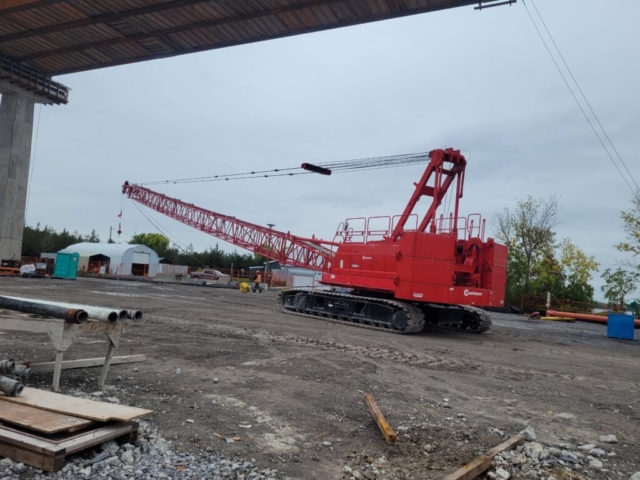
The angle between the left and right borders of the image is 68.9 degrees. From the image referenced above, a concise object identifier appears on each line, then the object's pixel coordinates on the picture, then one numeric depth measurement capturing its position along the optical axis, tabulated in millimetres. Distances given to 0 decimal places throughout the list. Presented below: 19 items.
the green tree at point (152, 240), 92962
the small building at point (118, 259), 54125
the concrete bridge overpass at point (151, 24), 14414
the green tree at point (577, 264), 40553
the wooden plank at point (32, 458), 3410
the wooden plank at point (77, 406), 4002
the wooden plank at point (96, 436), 3555
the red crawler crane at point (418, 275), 13992
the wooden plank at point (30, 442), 3436
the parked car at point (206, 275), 47844
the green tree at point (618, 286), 32594
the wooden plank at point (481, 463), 3738
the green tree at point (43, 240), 64312
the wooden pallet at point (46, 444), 3430
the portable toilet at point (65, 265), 33875
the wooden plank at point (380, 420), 4588
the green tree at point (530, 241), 40312
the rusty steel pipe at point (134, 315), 5832
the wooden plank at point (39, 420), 3682
